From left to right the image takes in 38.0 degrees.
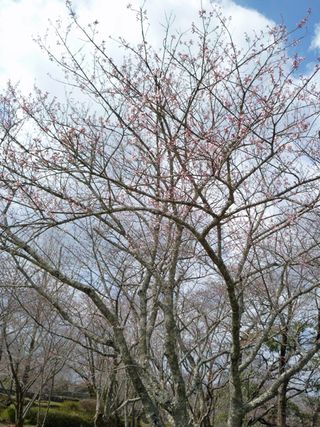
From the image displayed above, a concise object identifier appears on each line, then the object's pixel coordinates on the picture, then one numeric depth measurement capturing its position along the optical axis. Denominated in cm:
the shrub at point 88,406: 2034
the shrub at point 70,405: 2041
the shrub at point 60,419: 1780
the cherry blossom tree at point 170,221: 420
